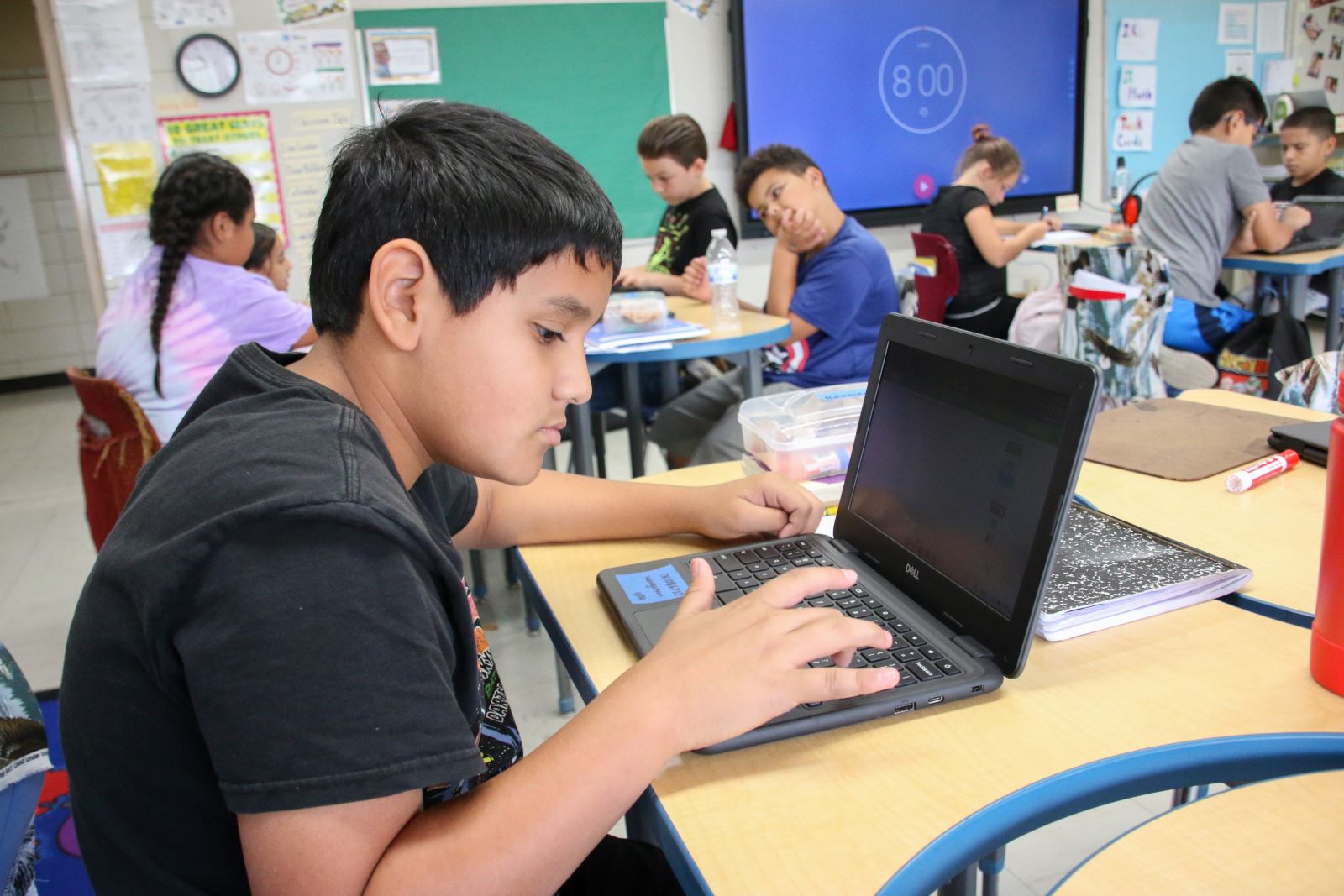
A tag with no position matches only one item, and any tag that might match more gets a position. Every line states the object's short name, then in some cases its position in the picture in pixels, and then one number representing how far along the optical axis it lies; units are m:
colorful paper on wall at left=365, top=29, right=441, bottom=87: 3.99
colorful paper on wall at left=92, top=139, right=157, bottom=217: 3.54
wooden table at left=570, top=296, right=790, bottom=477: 2.37
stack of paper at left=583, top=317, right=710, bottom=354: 2.34
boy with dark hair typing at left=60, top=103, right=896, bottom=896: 0.52
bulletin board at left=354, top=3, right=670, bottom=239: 4.10
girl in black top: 3.76
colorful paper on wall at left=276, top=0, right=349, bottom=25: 3.75
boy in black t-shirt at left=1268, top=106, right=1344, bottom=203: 4.36
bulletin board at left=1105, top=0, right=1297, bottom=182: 5.31
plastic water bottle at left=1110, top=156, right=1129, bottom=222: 5.27
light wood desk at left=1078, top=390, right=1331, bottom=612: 0.90
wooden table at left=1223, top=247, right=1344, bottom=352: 3.32
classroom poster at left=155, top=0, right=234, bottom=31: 3.60
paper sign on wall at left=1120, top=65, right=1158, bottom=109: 5.27
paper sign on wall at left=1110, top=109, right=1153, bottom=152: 5.30
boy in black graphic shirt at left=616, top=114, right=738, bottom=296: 3.29
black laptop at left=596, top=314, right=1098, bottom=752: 0.70
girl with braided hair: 2.26
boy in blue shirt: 2.60
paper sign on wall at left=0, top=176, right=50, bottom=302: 6.04
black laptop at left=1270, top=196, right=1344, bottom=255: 3.56
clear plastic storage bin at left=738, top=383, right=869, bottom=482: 1.24
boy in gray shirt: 3.41
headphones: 4.49
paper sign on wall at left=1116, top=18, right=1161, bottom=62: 5.21
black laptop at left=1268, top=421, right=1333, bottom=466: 1.17
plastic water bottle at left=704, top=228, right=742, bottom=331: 2.61
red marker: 1.10
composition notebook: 0.81
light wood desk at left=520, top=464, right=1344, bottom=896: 0.57
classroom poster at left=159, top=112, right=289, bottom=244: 3.66
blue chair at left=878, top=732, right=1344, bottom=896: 0.59
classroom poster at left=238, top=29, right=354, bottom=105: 3.71
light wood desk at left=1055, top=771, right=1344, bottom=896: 0.51
